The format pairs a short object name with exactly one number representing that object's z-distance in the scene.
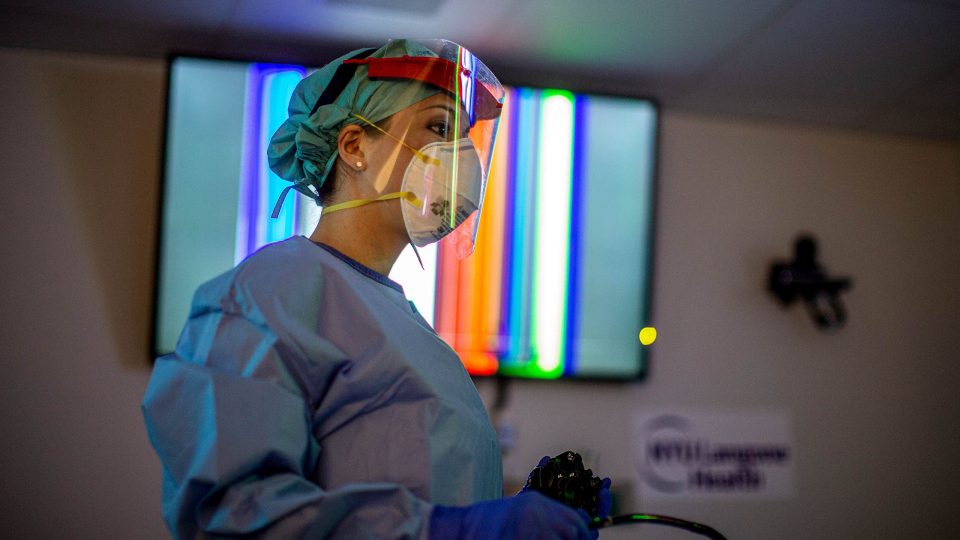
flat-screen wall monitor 2.15
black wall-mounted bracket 2.67
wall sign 2.56
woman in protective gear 0.89
